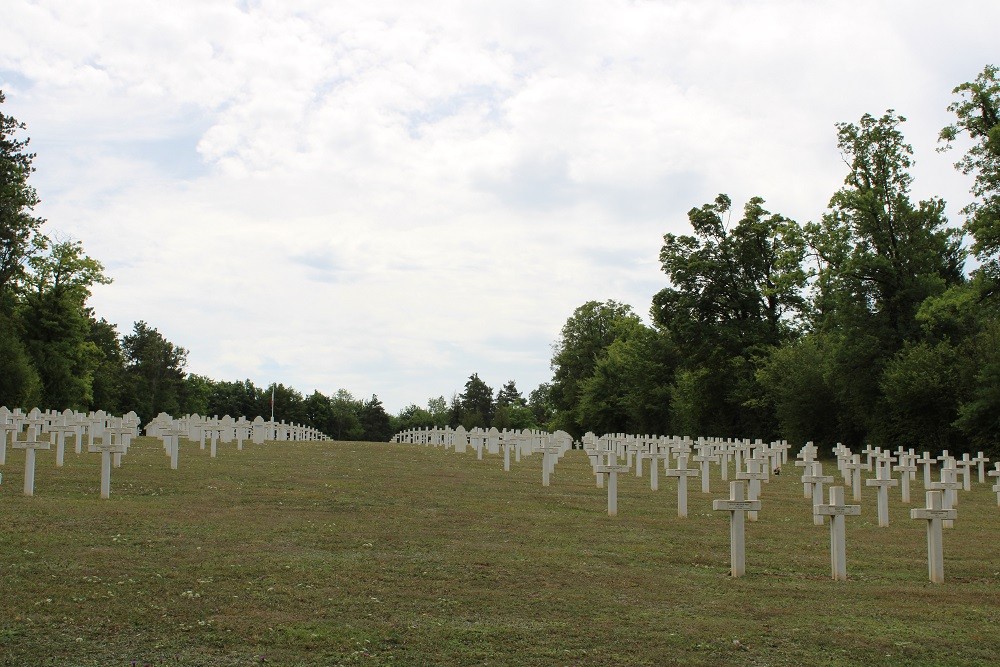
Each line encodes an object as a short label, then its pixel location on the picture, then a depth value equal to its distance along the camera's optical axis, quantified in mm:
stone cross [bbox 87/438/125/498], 15686
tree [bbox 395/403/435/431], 156500
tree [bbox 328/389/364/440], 130250
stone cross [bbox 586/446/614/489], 18031
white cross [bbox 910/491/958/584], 11266
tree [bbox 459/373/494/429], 145000
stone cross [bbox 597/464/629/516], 16641
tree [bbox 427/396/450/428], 181000
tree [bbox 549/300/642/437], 88438
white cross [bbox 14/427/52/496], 15220
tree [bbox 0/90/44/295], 45938
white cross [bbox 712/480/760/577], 11102
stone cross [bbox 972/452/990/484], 28531
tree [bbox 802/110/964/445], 41656
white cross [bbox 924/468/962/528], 15570
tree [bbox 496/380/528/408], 148625
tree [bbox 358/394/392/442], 137000
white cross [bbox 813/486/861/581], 11188
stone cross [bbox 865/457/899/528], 16547
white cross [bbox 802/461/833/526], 16500
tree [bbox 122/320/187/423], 97625
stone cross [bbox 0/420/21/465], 19062
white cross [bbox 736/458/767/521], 15309
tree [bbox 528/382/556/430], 128875
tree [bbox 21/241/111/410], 58250
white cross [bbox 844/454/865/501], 21219
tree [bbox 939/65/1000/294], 35591
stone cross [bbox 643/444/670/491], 21234
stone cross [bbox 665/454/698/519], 16688
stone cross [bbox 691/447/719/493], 21688
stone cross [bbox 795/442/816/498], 25255
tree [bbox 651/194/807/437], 54688
